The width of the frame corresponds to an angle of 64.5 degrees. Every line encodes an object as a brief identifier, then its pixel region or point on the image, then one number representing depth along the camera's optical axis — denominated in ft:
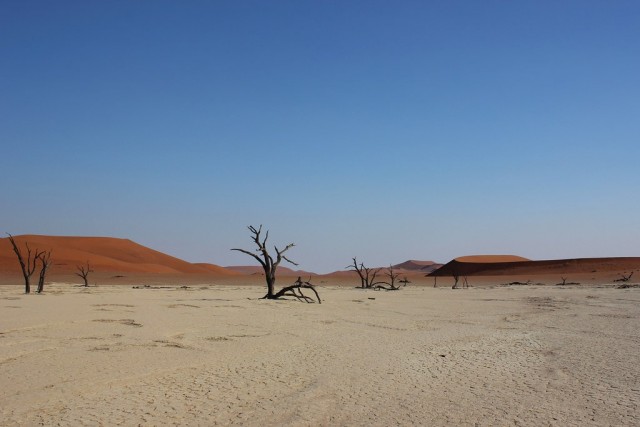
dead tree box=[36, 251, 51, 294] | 66.95
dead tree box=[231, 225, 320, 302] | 56.80
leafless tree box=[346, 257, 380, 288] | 98.96
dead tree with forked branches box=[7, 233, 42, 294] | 64.39
